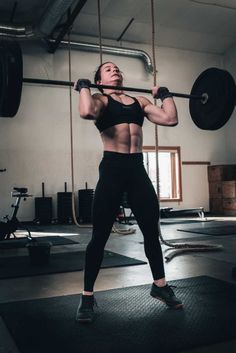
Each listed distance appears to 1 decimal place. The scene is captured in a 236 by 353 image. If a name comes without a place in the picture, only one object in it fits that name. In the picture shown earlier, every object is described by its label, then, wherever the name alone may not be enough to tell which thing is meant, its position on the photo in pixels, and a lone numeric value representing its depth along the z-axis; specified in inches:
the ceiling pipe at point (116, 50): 299.1
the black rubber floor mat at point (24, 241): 161.5
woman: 66.9
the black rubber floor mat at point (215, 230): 188.2
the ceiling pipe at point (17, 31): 263.9
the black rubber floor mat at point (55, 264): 106.7
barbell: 76.6
